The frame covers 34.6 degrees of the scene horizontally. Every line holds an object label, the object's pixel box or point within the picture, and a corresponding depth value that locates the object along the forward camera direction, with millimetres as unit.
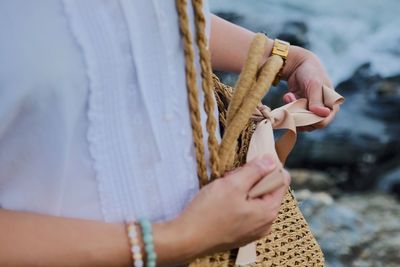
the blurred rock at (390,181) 2254
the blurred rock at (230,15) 2328
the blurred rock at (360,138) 2283
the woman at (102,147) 609
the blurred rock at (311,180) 2256
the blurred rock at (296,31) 2387
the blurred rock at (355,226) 2053
